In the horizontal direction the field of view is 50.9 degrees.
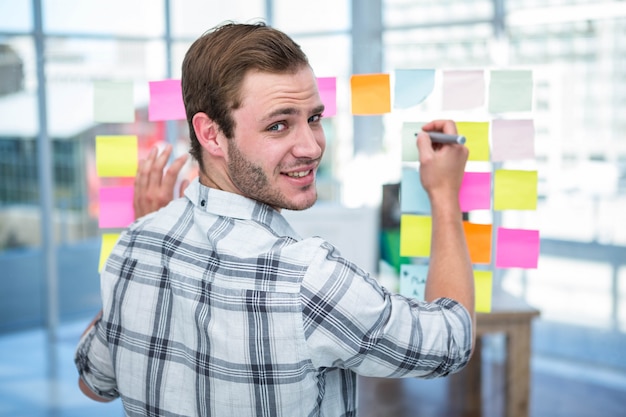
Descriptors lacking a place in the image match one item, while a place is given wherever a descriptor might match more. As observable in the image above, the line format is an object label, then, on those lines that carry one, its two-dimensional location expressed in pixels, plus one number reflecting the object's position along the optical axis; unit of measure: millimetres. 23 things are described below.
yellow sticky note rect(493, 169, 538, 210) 1203
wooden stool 2188
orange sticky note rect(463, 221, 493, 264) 1207
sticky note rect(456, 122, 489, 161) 1188
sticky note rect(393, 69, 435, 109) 1217
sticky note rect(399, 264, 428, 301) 1231
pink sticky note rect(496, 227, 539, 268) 1218
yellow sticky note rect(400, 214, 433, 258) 1207
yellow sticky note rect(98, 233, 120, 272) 1274
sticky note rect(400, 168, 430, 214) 1188
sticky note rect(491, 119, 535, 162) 1196
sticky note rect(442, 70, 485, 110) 1220
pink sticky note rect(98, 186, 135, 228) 1264
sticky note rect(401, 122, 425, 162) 1170
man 817
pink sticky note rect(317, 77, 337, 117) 1222
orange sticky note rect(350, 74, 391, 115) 1222
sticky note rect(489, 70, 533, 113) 1203
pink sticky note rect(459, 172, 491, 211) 1186
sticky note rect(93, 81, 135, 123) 1267
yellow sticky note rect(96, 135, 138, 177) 1258
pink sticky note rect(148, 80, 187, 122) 1246
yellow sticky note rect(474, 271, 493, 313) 1208
